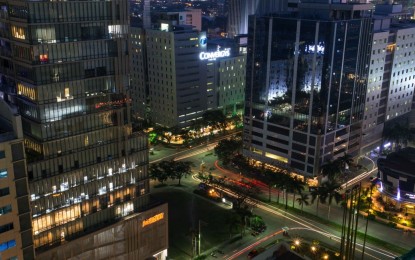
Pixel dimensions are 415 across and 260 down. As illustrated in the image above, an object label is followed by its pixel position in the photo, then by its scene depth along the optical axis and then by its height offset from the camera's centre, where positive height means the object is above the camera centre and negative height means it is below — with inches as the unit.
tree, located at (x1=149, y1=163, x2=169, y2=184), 4574.3 -1661.1
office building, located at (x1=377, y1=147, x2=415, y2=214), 4065.0 -1549.9
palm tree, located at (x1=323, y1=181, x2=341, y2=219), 3909.9 -1576.6
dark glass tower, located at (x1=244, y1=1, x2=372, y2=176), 4456.2 -711.4
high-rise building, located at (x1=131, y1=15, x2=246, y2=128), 6136.8 -873.8
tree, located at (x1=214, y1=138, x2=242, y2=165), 5221.5 -1603.4
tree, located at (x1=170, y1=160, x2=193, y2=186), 4638.3 -1641.8
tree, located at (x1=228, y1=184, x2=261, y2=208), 4408.0 -1808.0
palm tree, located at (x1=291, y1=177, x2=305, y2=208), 4090.8 -1587.2
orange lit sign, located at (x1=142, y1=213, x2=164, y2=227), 3326.8 -1564.5
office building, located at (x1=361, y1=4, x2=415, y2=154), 5305.1 -770.9
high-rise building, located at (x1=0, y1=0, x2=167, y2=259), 2763.3 -691.8
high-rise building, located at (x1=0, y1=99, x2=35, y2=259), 2477.9 -1025.2
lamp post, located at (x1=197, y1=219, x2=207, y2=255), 3445.9 -1813.3
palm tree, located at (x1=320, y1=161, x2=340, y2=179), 4453.7 -1553.1
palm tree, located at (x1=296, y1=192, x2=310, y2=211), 4006.4 -1679.4
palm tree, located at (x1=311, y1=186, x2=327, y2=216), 3941.9 -1602.9
